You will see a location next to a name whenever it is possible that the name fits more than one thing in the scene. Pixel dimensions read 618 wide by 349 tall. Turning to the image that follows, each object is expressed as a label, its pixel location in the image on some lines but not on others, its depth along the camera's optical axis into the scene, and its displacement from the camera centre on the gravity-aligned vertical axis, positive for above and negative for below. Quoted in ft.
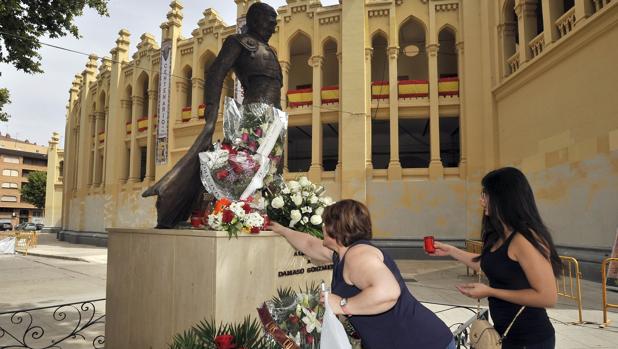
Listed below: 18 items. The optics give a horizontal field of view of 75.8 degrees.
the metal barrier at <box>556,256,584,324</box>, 21.91 -6.51
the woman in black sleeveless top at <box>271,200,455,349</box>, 6.48 -1.48
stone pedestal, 10.58 -2.17
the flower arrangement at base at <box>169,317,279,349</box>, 9.05 -3.20
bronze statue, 13.66 +4.59
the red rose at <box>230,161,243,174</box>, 12.98 +1.26
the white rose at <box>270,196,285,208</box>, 13.24 +0.12
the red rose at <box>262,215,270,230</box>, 12.26 -0.54
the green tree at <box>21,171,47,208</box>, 172.35 +7.48
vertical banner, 71.05 +19.13
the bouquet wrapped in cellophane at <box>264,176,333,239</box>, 13.32 -0.04
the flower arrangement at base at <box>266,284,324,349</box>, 7.84 -2.24
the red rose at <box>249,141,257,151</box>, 13.83 +2.11
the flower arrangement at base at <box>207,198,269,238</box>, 11.05 -0.40
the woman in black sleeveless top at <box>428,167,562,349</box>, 7.13 -1.12
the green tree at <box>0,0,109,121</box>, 30.25 +14.29
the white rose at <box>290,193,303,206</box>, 13.44 +0.23
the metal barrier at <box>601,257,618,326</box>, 21.13 -5.33
